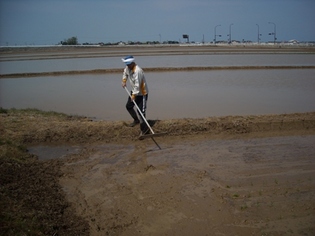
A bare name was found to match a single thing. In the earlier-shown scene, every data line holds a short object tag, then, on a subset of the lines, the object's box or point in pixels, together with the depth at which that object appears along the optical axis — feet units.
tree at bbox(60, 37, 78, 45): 292.61
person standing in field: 20.98
